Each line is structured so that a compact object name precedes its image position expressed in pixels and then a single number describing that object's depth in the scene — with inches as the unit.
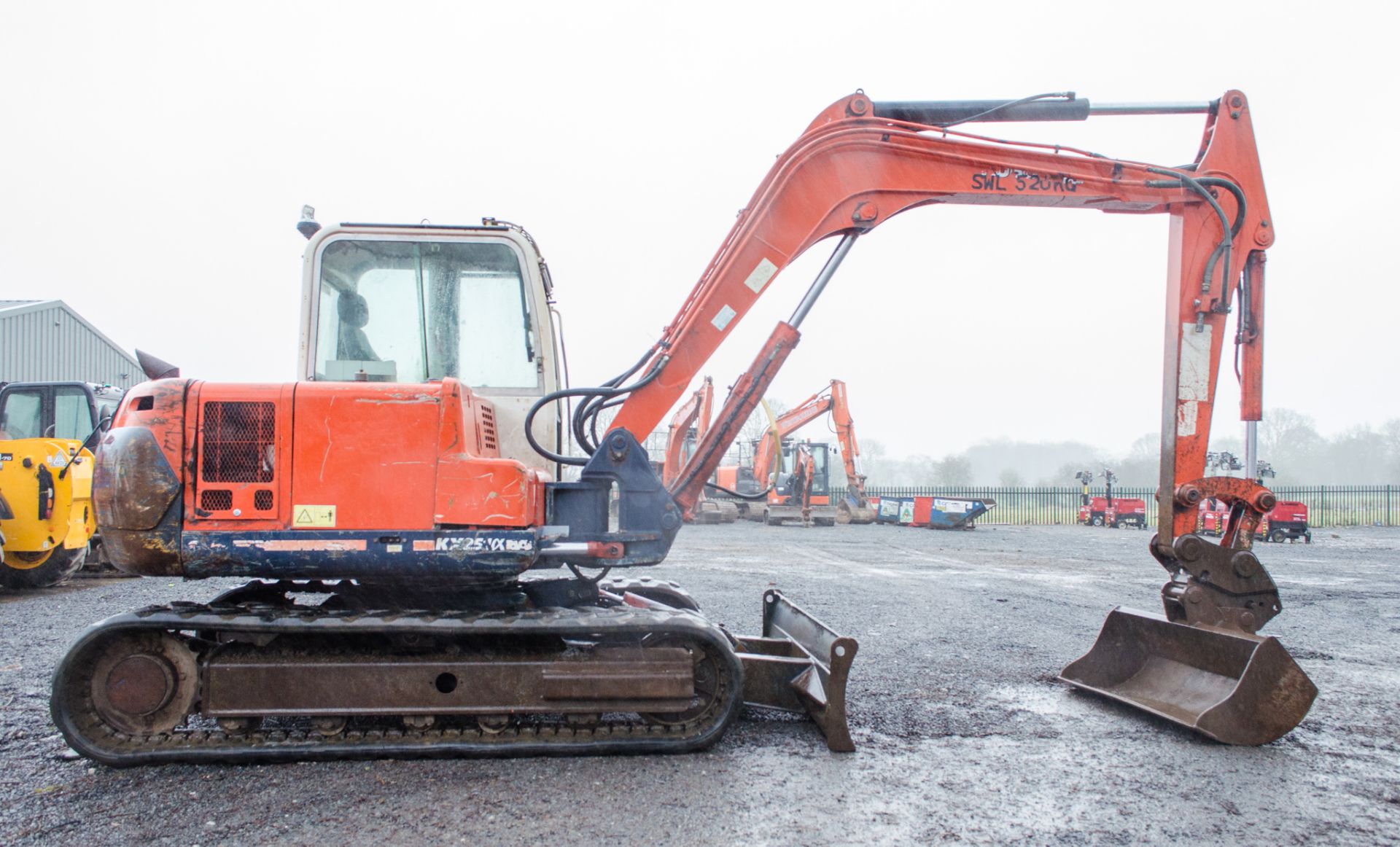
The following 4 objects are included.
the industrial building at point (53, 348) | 1035.9
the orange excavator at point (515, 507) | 153.9
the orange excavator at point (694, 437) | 848.9
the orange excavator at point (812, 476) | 1079.6
